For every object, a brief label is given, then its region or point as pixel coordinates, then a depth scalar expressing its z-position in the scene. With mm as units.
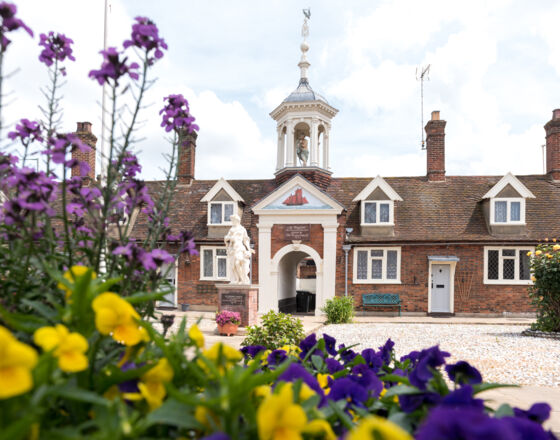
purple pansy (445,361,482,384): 1459
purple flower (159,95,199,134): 2139
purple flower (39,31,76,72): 2037
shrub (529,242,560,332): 11867
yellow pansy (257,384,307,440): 832
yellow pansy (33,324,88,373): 854
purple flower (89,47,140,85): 1598
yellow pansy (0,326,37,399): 730
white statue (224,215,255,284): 13617
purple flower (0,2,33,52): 1520
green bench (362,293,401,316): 18141
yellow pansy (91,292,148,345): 1022
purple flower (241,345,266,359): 2111
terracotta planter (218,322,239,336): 11883
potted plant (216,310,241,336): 11820
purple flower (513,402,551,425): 1258
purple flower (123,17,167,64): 1740
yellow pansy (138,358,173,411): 1045
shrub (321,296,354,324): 15945
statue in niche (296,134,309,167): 20000
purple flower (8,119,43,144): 2107
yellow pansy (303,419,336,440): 904
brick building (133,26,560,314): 18266
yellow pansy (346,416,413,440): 700
